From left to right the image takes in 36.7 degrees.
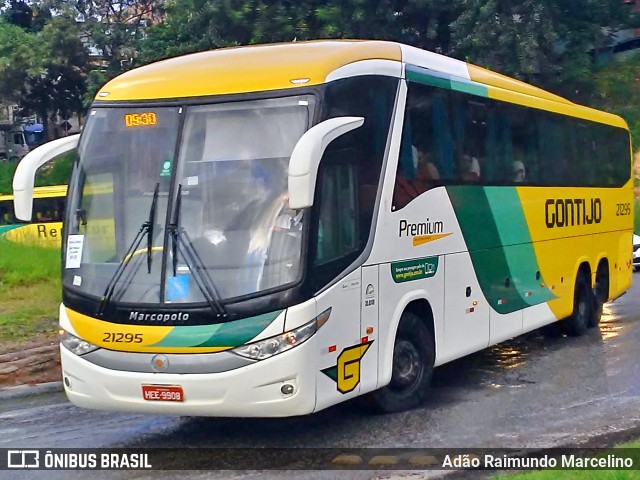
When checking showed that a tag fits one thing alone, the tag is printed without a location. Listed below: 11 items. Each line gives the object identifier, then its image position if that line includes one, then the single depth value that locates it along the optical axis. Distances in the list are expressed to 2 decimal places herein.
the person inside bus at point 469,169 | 10.34
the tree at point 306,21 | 24.11
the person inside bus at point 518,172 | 11.75
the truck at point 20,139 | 46.02
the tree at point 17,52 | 30.05
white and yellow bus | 7.38
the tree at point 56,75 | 29.89
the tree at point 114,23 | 29.83
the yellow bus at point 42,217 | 26.36
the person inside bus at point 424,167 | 9.30
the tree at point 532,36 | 24.44
